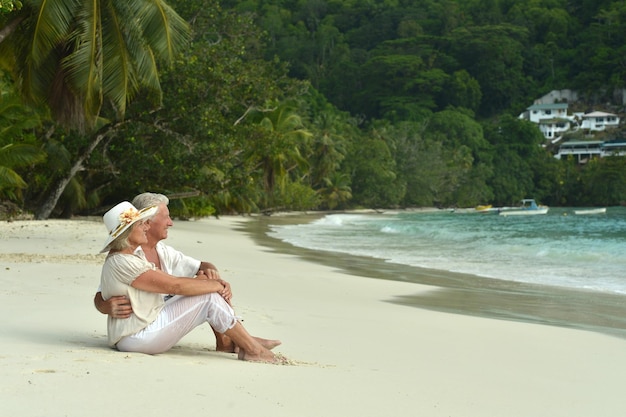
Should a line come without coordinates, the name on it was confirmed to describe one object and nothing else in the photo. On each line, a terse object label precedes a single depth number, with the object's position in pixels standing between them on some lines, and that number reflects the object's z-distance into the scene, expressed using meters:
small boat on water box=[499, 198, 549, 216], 63.84
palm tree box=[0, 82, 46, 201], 17.61
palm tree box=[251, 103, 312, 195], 37.97
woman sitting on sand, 4.36
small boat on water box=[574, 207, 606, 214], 67.19
